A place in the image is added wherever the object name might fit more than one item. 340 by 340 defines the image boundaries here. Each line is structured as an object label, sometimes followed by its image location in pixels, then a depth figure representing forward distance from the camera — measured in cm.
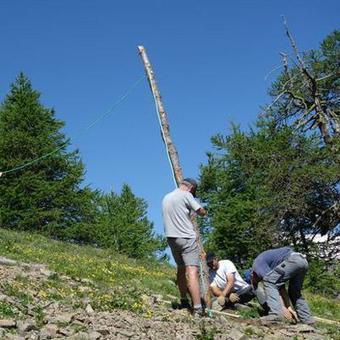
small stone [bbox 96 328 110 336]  664
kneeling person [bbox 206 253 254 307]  1070
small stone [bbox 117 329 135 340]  680
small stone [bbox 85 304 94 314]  772
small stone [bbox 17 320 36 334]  627
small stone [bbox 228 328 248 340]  724
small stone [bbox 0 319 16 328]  632
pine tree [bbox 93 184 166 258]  4870
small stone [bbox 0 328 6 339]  591
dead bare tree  2684
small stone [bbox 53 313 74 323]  693
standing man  853
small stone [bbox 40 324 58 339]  621
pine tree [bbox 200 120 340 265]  2577
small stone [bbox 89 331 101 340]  630
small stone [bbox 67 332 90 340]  621
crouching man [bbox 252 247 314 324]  916
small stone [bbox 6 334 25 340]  588
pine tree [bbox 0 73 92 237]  3816
